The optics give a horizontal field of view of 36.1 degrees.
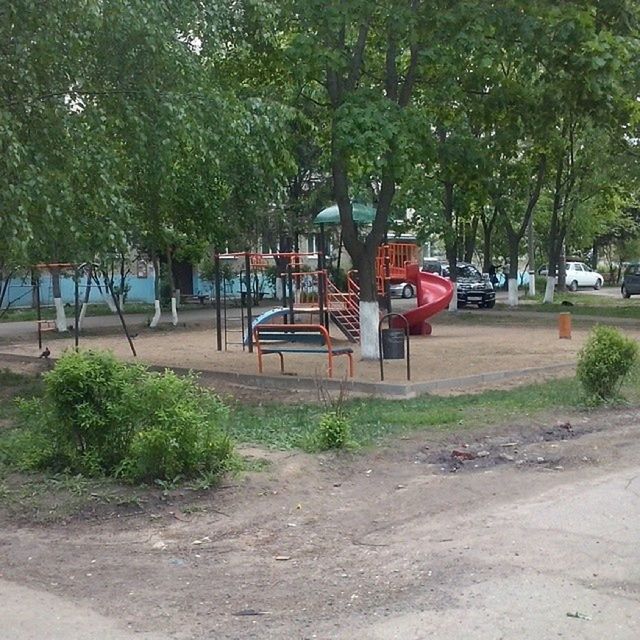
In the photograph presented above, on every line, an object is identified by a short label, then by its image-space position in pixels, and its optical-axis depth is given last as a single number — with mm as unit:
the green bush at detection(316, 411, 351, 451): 8938
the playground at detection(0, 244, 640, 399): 14547
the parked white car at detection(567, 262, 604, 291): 54125
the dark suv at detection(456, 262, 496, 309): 35281
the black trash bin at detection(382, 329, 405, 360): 16734
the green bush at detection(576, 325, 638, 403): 11297
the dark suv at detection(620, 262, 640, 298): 42969
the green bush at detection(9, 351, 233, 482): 7504
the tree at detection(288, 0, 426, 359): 14102
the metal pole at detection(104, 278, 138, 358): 19383
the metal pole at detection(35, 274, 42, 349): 21359
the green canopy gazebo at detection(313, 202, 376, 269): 21016
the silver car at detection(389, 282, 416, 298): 45250
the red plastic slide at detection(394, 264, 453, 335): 22797
